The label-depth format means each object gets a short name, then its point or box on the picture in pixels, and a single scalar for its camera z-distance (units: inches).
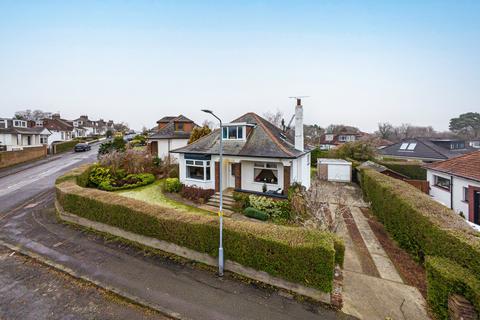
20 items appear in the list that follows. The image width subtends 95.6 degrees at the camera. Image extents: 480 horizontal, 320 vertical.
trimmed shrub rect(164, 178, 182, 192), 701.3
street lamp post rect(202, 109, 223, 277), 324.8
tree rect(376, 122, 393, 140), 2898.6
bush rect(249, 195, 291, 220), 555.9
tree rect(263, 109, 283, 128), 2460.6
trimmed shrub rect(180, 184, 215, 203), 645.3
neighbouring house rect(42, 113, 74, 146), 2001.7
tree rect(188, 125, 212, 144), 892.0
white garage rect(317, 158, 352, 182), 1037.2
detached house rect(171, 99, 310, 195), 619.5
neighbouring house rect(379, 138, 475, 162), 1311.5
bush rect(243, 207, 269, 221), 536.4
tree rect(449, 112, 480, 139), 2979.6
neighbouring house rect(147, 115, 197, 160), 1013.8
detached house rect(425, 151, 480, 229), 529.3
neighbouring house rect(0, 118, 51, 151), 1367.0
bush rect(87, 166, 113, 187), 748.0
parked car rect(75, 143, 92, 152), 1583.2
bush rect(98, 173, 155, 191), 717.9
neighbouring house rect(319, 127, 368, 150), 2454.5
